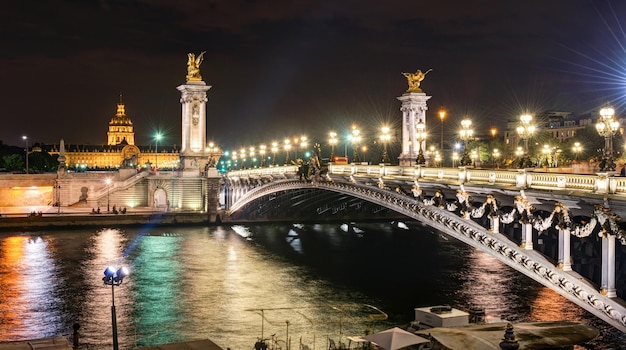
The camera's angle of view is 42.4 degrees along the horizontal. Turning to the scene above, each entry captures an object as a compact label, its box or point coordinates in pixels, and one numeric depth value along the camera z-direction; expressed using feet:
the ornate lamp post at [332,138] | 176.01
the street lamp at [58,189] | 293.96
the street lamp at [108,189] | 269.50
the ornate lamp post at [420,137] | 115.03
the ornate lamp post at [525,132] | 84.28
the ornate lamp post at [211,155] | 289.53
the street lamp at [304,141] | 216.51
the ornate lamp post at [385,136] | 137.41
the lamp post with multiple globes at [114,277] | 73.82
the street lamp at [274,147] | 265.48
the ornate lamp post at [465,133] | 101.84
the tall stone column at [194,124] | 295.62
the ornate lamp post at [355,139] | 155.84
